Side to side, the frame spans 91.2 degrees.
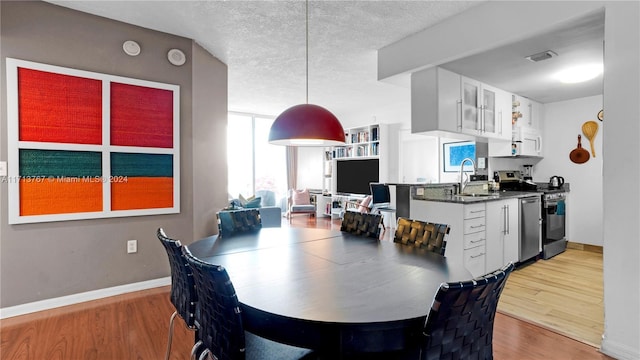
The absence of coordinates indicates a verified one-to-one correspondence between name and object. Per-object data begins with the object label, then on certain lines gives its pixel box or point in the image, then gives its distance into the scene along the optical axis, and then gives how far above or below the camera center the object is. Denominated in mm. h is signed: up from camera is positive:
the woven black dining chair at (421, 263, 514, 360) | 914 -435
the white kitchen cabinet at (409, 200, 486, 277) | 3029 -511
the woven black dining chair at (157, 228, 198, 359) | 1523 -543
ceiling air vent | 2823 +1124
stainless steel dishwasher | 3741 -626
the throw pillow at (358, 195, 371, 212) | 5823 -500
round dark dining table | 970 -425
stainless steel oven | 4145 -632
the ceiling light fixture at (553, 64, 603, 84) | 3215 +1108
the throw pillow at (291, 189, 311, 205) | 7438 -458
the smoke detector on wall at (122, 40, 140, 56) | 2996 +1273
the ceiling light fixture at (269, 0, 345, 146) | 1894 +328
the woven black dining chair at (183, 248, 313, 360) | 1062 -545
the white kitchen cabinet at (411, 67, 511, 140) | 3160 +801
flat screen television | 6820 +83
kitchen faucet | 3871 -115
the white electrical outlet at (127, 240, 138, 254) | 3043 -652
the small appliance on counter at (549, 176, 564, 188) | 4707 -57
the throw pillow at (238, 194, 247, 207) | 4111 -293
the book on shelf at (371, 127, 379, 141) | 6770 +961
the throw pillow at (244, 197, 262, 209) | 4102 -327
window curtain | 8336 +318
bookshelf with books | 6590 +651
